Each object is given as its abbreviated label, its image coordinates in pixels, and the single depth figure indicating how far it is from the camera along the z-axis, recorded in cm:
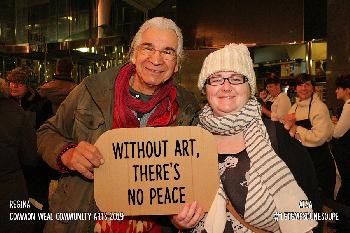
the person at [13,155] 300
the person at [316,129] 527
